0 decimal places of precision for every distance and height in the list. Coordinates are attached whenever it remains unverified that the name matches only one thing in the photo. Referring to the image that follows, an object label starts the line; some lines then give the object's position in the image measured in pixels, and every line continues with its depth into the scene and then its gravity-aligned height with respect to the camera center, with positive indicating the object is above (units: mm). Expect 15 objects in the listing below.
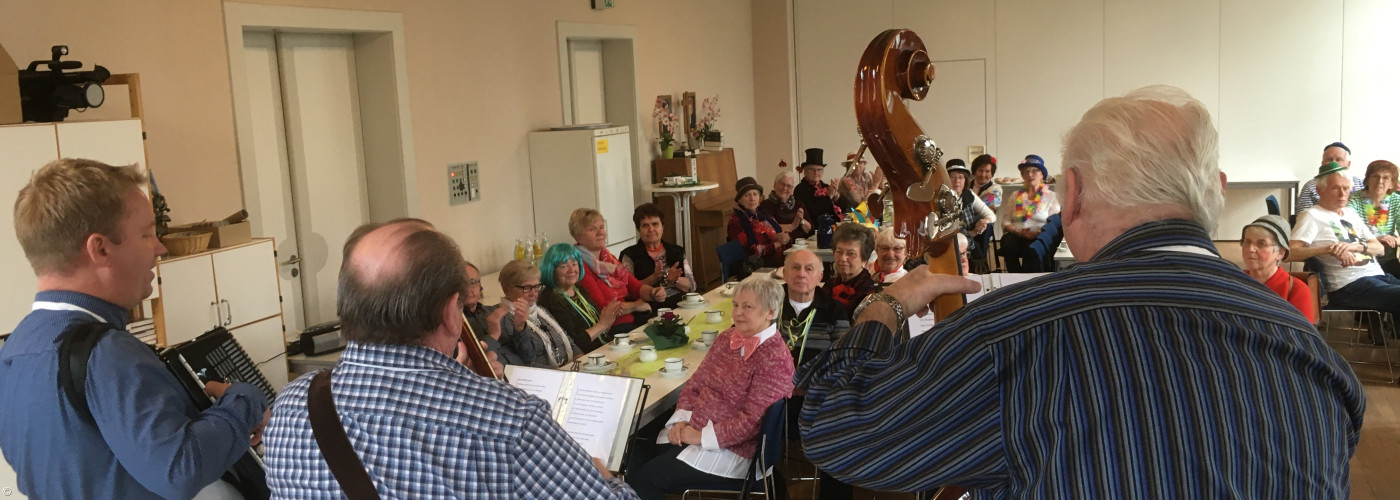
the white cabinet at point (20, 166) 3797 +6
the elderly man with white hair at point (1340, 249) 6488 -894
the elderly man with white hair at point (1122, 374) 1208 -306
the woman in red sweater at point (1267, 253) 5344 -750
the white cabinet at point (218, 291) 4559 -602
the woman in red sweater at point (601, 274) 6191 -810
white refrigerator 7988 -257
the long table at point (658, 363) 4082 -974
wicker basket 4590 -360
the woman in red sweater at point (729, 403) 3904 -1015
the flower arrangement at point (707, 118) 10703 +171
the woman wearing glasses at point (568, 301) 5473 -835
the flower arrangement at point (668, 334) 4816 -903
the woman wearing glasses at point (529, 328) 4805 -862
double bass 1734 -40
